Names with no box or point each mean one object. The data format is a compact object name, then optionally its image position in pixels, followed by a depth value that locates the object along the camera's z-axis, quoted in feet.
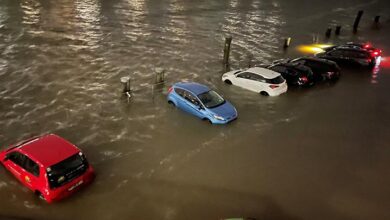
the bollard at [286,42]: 100.29
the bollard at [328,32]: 116.47
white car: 68.95
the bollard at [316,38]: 111.30
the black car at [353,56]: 87.86
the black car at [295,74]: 73.97
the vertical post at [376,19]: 143.13
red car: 38.60
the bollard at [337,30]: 120.37
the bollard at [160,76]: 70.13
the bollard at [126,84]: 63.36
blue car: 57.67
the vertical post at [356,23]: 130.31
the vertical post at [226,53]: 82.69
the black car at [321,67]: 77.71
